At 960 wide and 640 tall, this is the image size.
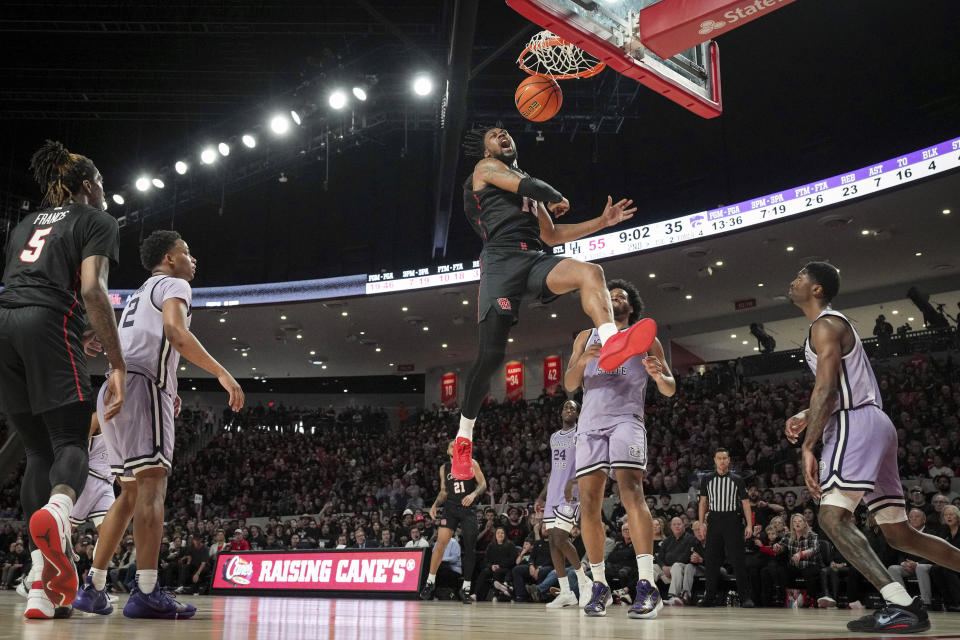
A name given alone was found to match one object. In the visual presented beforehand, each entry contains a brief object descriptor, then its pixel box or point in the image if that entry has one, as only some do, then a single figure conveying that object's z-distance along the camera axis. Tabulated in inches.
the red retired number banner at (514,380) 1057.3
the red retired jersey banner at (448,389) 1114.1
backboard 180.1
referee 305.1
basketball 190.9
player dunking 143.5
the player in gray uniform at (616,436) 180.5
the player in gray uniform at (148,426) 144.1
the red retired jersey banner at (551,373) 998.8
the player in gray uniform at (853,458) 135.0
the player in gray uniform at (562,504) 279.3
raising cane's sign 339.0
